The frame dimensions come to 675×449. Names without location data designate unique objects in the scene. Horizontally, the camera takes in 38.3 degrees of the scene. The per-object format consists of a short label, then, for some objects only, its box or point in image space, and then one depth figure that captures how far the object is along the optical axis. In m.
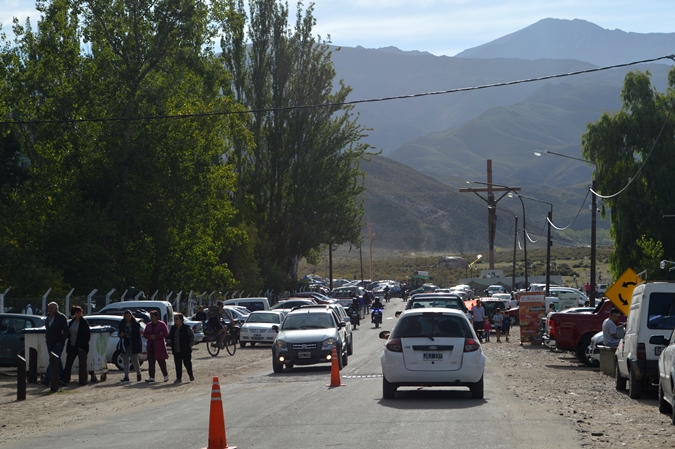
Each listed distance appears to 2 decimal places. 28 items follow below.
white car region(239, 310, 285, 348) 40.31
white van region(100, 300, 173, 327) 31.61
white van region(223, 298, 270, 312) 50.98
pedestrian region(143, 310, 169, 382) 24.41
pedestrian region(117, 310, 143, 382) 24.80
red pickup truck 27.89
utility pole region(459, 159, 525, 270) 71.00
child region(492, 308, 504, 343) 42.62
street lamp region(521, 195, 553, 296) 54.00
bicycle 35.16
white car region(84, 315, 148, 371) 27.77
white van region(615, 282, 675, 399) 17.56
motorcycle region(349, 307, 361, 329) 55.38
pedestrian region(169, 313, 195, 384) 23.89
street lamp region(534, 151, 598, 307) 40.34
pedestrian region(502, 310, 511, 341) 44.38
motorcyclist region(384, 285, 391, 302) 90.29
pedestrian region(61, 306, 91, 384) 23.16
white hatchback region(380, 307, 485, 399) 17.31
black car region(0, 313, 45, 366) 26.62
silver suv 25.52
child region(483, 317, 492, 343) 41.49
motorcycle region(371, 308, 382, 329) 54.34
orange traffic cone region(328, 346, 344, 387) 20.88
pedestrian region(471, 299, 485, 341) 40.00
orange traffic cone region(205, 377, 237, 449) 11.53
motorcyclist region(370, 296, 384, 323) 54.75
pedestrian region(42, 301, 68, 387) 22.50
